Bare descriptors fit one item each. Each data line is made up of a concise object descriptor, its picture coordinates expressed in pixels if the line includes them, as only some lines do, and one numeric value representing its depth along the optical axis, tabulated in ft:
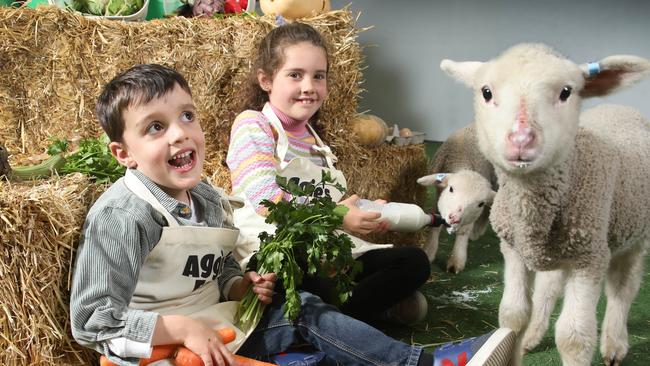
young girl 7.78
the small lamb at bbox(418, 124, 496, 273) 10.99
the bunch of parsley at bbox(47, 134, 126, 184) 7.60
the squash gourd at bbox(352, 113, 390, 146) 12.36
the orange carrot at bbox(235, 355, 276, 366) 5.63
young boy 5.30
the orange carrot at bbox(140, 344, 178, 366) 5.28
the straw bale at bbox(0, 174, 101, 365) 5.63
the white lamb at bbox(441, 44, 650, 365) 6.12
